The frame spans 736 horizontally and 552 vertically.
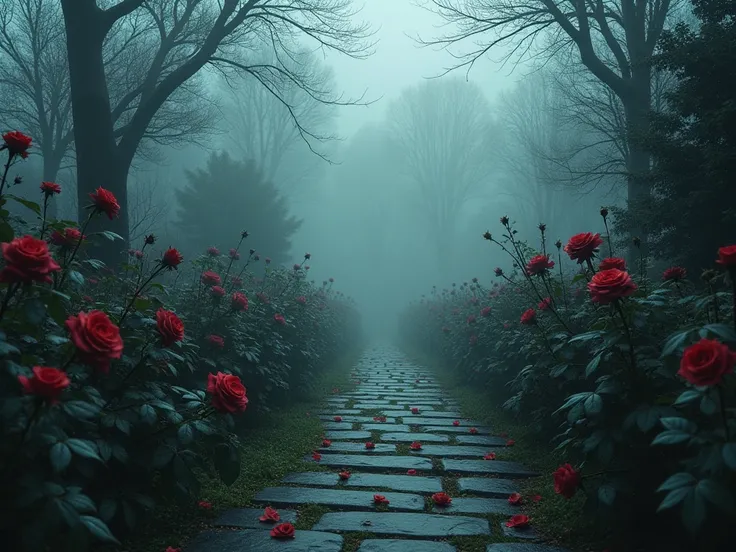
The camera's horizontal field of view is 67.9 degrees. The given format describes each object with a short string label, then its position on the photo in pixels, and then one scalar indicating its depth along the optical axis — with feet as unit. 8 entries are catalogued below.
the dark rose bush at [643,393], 4.91
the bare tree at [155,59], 22.80
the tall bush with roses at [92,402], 4.97
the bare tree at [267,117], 89.81
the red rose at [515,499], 9.68
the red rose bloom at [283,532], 7.88
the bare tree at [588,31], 29.27
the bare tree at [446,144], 112.57
